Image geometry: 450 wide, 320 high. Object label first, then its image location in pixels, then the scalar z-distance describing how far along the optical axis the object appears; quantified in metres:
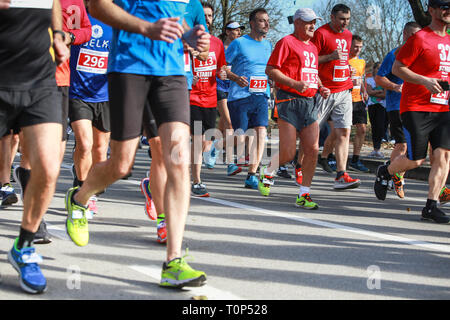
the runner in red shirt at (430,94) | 6.55
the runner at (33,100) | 3.68
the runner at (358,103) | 11.73
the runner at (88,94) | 6.20
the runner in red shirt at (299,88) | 7.21
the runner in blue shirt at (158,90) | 3.88
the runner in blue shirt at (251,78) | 9.20
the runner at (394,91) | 8.82
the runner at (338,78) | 8.76
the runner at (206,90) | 8.62
